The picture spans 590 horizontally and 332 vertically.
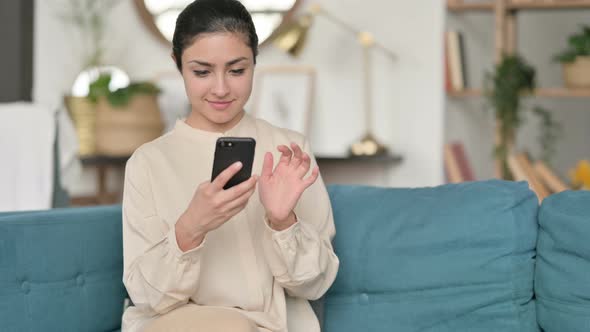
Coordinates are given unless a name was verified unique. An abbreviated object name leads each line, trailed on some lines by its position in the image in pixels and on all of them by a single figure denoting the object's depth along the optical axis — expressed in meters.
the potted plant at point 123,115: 5.01
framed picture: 5.27
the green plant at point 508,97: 4.68
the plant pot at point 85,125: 5.12
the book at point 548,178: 4.34
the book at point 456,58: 4.93
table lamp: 5.02
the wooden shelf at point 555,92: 4.60
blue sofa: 1.96
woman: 1.75
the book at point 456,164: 4.88
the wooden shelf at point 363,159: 5.02
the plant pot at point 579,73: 4.59
